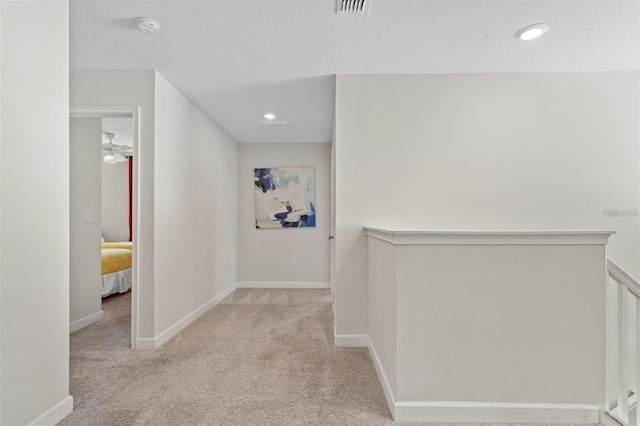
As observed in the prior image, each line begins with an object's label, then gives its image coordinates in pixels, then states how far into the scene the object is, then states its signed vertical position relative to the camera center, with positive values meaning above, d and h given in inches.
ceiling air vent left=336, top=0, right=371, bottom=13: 82.1 +46.2
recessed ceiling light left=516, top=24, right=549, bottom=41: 92.1 +45.6
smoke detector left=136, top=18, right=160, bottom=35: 89.2 +45.5
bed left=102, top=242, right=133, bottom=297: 190.1 -31.3
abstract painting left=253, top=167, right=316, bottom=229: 226.1 +6.9
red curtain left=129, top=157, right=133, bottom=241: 270.7 +12.4
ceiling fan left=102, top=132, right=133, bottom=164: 221.4 +39.4
